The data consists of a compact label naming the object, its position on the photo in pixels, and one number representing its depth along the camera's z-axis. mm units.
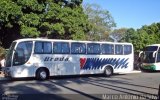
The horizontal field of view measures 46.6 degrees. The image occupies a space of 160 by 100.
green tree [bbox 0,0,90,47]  14852
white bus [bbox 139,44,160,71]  16868
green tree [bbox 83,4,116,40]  30369
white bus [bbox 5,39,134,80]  11793
